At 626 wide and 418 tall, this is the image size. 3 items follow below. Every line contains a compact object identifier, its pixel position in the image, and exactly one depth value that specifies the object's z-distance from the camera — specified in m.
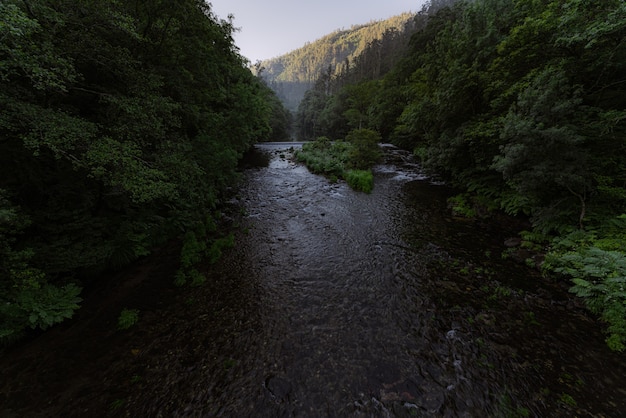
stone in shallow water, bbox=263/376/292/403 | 3.82
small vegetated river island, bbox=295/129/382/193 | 16.20
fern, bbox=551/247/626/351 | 4.68
